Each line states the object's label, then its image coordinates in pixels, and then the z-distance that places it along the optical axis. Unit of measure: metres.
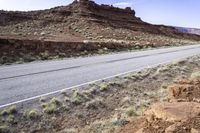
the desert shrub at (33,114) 3.97
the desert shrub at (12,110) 4.00
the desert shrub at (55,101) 4.54
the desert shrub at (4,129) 3.52
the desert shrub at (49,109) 4.18
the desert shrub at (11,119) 3.78
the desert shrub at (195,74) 7.09
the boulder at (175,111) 3.40
